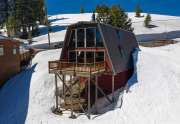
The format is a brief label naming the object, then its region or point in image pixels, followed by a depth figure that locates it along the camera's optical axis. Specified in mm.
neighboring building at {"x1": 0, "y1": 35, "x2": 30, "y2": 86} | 15840
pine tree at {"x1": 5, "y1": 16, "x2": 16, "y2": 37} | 36666
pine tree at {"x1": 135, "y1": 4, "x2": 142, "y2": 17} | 51499
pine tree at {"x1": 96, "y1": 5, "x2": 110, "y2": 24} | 32692
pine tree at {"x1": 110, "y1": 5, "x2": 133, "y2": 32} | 30452
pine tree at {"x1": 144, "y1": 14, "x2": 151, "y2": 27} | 42985
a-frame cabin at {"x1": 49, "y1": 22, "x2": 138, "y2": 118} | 13146
